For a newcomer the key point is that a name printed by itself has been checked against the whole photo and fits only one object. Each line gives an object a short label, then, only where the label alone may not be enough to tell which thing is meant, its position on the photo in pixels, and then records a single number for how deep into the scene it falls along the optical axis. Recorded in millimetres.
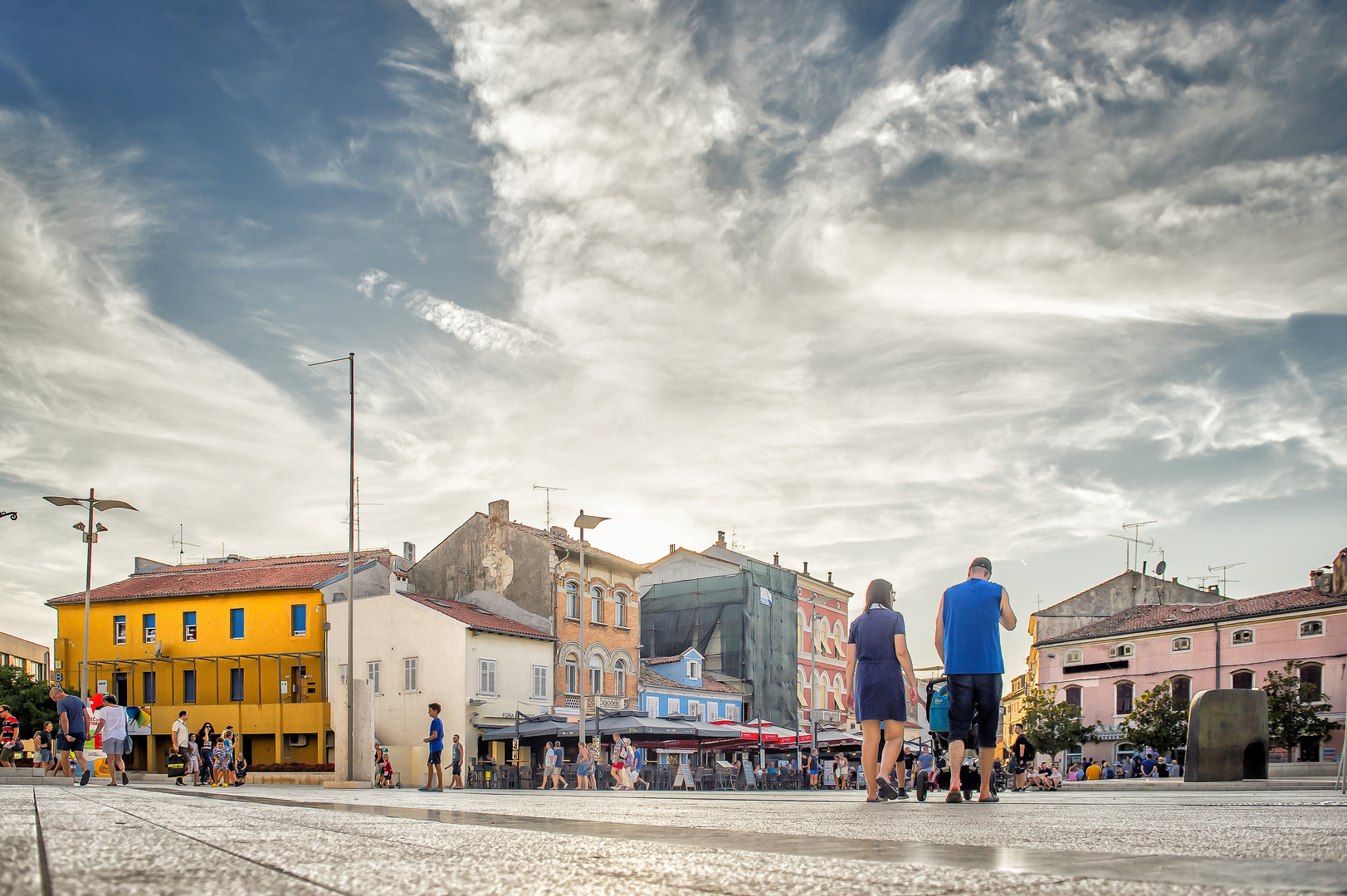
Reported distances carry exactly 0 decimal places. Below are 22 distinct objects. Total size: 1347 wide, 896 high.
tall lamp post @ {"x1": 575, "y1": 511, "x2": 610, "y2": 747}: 37375
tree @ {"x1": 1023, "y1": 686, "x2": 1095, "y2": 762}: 59875
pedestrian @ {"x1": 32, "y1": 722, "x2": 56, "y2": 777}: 24516
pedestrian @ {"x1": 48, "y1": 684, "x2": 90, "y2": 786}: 17344
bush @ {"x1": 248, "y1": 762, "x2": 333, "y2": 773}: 37438
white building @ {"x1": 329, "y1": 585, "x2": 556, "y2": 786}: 40594
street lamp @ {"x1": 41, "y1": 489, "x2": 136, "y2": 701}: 38688
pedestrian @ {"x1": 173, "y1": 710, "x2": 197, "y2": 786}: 26656
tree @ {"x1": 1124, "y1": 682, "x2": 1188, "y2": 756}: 51000
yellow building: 46750
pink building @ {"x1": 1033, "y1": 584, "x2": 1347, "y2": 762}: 52781
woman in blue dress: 9016
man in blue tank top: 8344
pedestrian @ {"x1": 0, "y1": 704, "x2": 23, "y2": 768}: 27016
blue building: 50344
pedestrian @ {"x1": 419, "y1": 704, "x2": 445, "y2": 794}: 21594
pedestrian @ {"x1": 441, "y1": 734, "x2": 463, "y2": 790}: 38684
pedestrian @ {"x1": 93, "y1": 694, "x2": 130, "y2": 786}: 18438
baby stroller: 11359
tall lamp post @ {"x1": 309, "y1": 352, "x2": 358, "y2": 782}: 27703
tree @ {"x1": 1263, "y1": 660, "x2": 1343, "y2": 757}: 47906
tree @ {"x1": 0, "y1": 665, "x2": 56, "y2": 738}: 52500
